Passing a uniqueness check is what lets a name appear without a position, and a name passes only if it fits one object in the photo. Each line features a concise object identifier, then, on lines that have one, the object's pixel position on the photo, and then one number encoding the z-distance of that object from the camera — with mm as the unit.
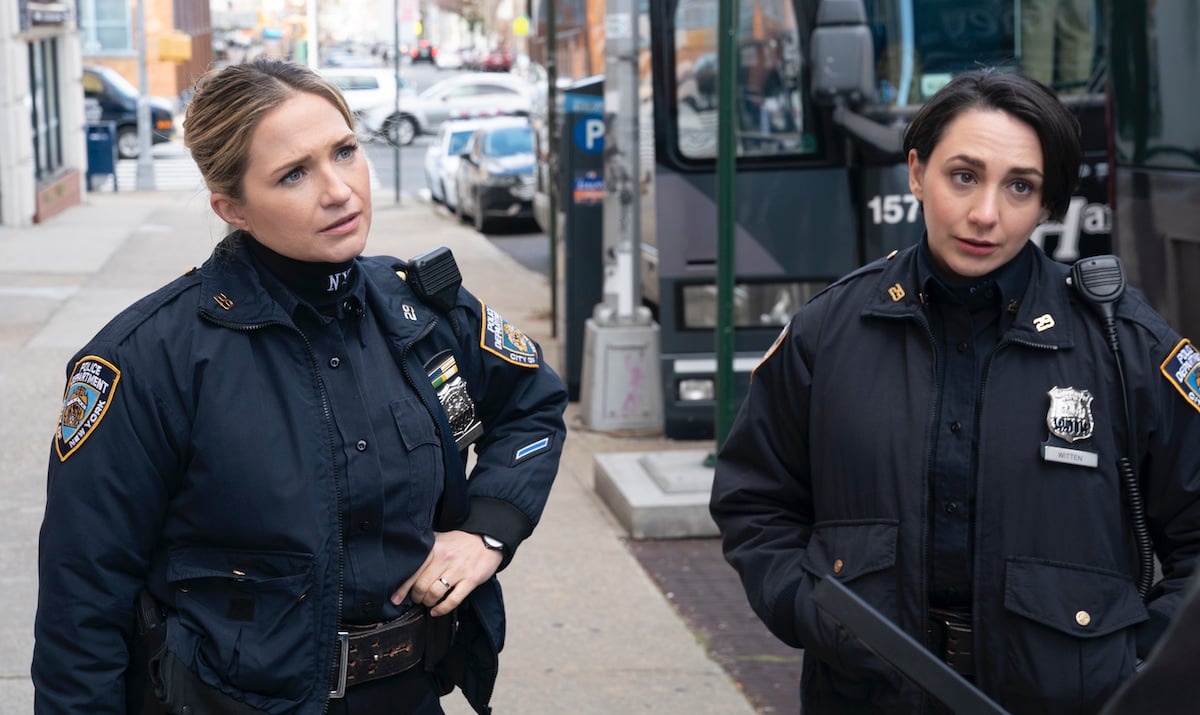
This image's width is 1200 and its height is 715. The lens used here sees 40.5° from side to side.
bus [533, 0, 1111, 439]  7520
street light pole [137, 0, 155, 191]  25750
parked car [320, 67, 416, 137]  40947
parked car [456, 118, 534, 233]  20375
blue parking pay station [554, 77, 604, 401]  9102
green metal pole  6328
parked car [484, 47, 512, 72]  66312
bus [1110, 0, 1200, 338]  5031
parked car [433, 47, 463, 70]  79312
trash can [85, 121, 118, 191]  24969
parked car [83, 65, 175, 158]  33281
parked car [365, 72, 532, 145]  39062
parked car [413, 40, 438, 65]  88888
